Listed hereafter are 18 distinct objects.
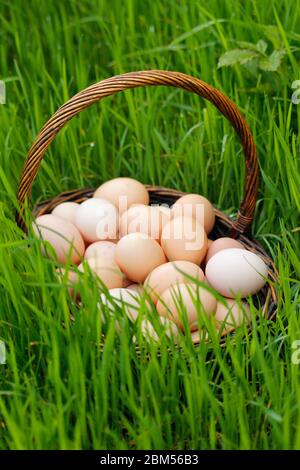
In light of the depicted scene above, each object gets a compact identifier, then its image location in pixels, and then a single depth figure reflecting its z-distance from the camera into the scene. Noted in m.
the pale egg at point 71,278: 0.98
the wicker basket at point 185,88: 1.01
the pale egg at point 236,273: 1.02
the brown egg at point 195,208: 1.11
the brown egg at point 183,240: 1.06
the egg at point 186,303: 0.97
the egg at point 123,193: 1.13
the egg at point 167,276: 1.01
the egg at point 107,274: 1.03
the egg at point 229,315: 0.97
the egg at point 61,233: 1.06
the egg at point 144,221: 1.08
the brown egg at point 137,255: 1.04
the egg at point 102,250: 1.07
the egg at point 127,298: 0.97
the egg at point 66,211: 1.12
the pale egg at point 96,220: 1.09
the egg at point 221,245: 1.08
